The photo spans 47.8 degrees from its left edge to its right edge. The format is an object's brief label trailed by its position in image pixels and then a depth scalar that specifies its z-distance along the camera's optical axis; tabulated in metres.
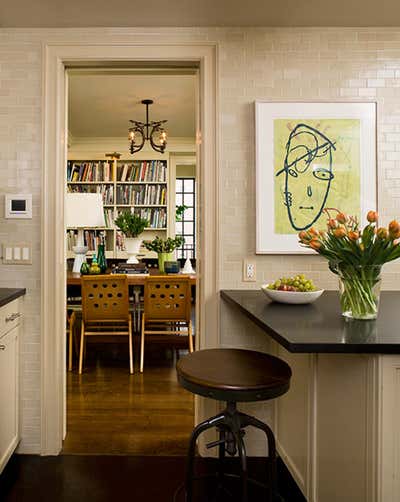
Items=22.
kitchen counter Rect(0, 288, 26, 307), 2.11
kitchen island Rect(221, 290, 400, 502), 1.28
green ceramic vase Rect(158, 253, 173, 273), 4.94
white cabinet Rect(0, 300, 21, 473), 2.16
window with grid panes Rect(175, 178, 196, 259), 8.62
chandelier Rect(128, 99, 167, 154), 5.01
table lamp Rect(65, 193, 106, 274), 4.15
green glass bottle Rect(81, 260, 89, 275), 4.56
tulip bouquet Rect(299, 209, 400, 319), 1.60
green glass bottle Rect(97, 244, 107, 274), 4.71
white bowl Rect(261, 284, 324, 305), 2.03
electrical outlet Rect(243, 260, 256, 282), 2.53
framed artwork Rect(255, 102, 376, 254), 2.51
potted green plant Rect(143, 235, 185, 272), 4.91
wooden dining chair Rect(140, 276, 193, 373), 4.04
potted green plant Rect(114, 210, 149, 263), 5.16
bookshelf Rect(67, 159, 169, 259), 6.64
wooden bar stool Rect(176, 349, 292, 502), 1.54
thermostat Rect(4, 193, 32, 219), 2.50
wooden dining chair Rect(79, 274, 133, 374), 3.97
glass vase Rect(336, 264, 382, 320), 1.65
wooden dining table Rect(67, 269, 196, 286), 4.10
